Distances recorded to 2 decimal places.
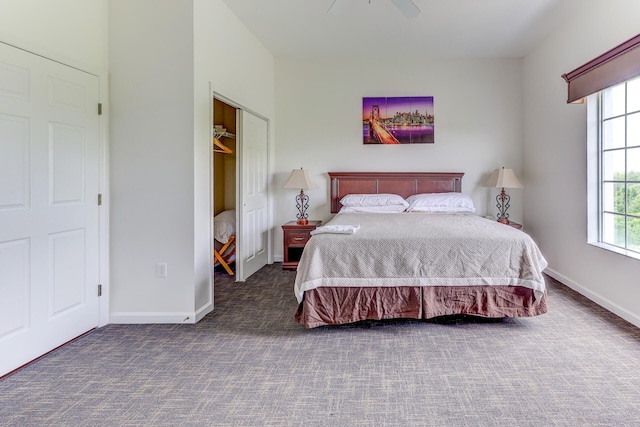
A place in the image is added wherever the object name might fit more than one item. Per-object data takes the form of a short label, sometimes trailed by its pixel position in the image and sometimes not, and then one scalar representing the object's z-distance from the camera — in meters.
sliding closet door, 4.31
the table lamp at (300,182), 4.88
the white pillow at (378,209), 4.80
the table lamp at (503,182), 4.73
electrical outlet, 3.06
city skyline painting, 5.21
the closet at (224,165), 4.97
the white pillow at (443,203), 4.73
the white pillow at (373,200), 4.86
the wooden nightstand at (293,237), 4.84
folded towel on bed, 3.04
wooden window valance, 2.76
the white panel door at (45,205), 2.27
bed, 2.83
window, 3.12
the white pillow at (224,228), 4.66
